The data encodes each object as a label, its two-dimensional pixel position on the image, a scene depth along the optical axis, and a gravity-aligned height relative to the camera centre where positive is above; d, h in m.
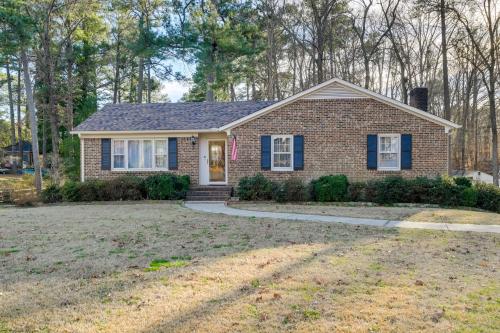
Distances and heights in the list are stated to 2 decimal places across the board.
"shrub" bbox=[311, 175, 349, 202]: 16.05 -1.19
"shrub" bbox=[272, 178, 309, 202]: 16.17 -1.31
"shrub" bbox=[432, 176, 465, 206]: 15.04 -1.32
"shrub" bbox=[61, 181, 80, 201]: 17.62 -1.37
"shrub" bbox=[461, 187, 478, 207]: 14.88 -1.38
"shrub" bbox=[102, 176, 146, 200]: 17.33 -1.23
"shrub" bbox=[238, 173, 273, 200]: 16.59 -1.18
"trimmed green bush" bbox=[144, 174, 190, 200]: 17.25 -1.15
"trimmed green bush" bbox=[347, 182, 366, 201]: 16.00 -1.27
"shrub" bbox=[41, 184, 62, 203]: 18.12 -1.53
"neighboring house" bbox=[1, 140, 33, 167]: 40.55 +0.61
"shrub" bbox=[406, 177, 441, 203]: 15.23 -1.18
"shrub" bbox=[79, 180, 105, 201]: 17.42 -1.28
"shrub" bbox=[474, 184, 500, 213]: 14.69 -1.42
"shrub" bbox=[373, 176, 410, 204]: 15.44 -1.23
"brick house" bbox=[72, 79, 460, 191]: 16.98 +0.75
